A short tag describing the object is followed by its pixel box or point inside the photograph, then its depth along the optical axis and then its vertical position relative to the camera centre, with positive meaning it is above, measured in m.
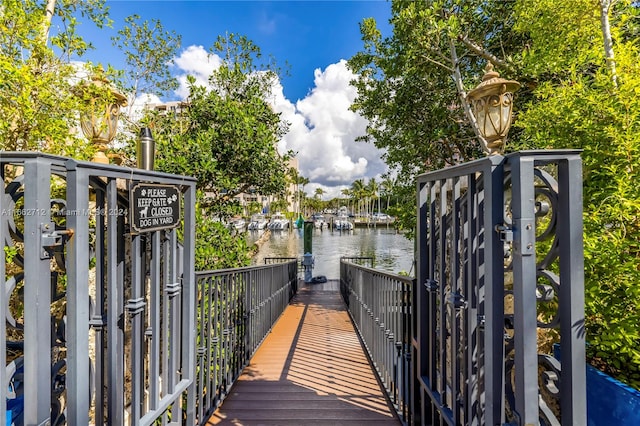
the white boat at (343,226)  44.74 -1.34
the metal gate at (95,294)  0.90 -0.31
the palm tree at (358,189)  53.75 +5.49
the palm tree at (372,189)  52.52 +5.36
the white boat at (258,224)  41.00 -0.89
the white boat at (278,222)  45.50 -0.69
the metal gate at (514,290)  0.87 -0.26
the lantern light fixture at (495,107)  2.26 +0.89
